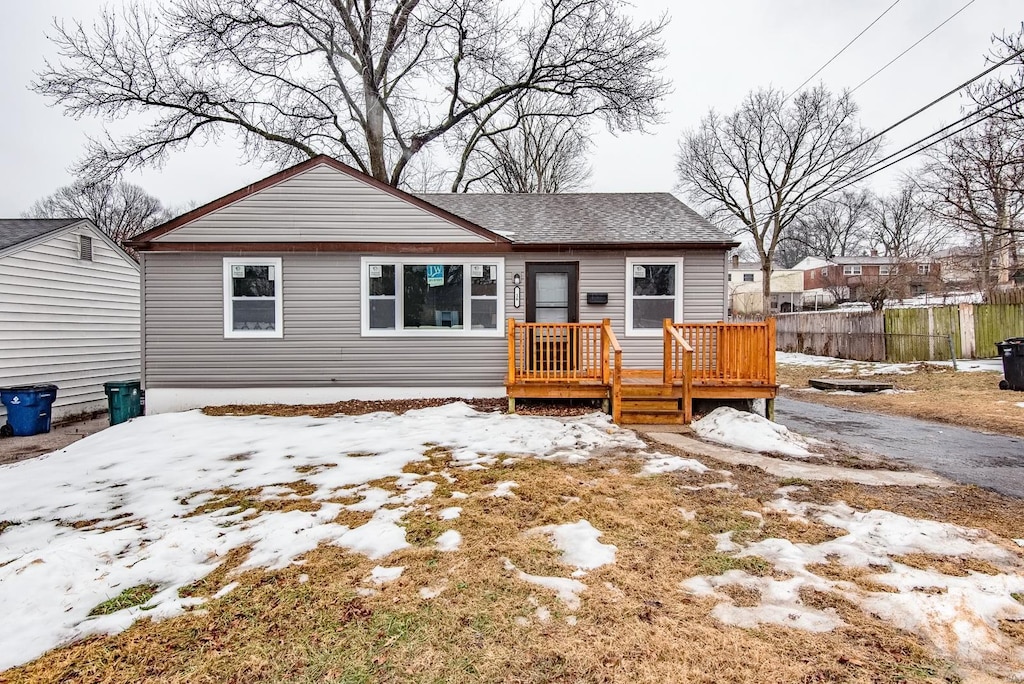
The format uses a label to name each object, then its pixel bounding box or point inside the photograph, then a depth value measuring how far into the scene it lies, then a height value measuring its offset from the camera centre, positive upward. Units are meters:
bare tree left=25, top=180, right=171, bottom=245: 32.31 +9.72
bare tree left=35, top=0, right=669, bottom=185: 13.78 +8.90
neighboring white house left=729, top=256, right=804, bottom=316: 40.56 +4.87
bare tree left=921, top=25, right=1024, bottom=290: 11.26 +4.58
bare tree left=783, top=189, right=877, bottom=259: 44.81 +11.49
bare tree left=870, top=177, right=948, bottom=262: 36.37 +10.25
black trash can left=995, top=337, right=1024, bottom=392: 9.77 -0.56
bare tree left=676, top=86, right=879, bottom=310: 26.92 +11.38
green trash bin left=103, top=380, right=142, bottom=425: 8.30 -0.99
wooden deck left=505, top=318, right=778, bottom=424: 6.94 -0.49
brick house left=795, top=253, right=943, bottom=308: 22.95 +3.99
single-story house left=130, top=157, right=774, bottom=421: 8.38 +0.90
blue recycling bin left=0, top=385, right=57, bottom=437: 7.92 -1.10
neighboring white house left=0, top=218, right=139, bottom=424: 8.65 +0.70
